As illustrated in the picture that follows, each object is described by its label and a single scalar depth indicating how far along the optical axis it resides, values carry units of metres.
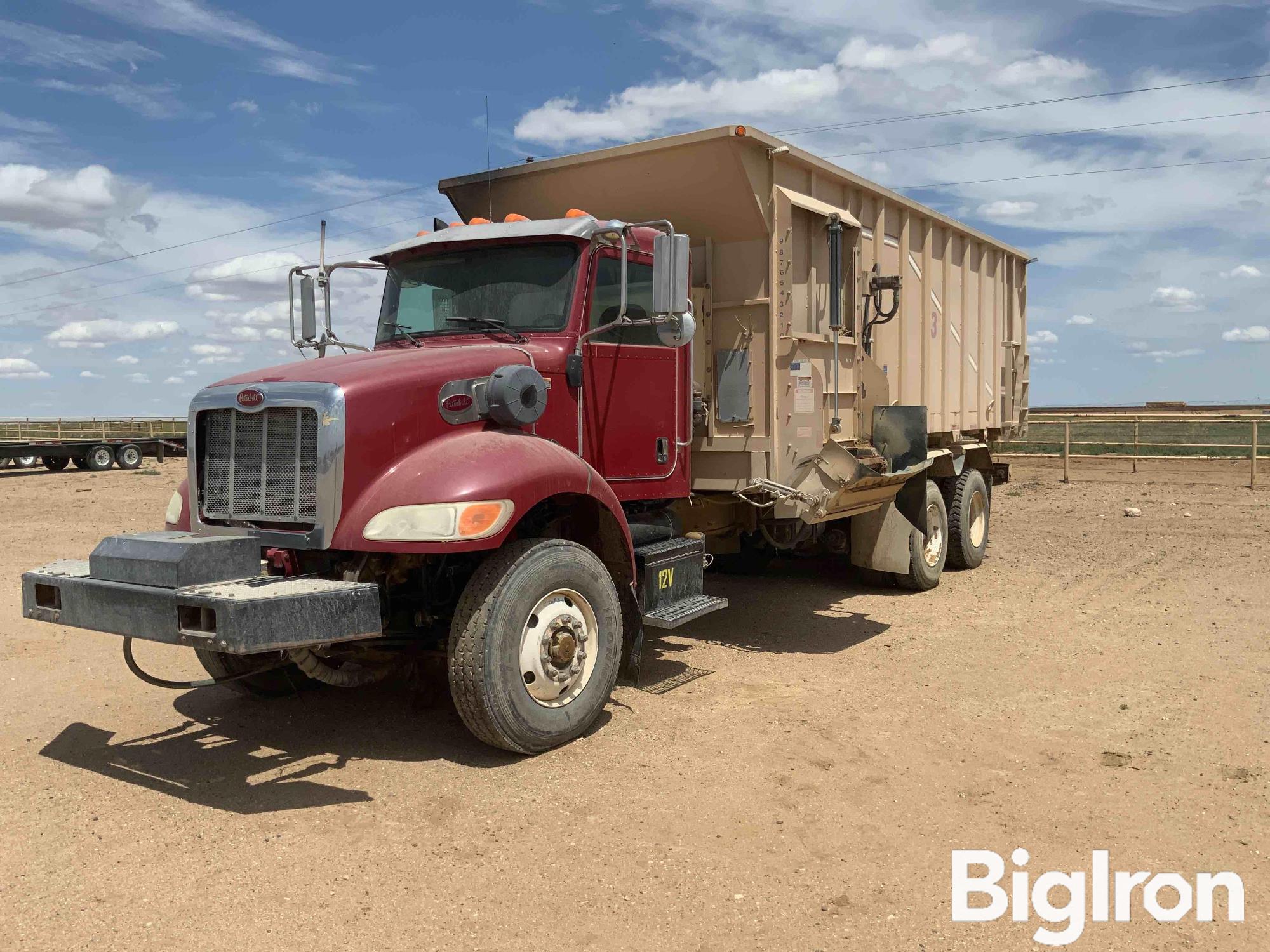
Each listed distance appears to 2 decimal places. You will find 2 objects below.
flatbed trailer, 26.25
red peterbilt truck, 4.61
